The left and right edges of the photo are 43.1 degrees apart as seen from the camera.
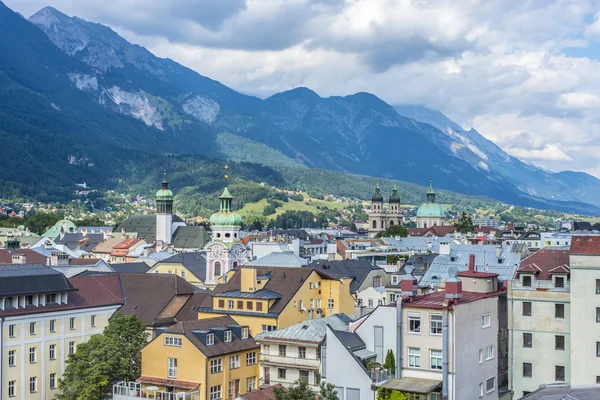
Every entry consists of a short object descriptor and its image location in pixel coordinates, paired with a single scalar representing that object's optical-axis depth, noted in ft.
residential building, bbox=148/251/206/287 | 424.05
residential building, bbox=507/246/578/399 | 182.91
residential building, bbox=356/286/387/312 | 293.84
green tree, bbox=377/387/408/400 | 158.40
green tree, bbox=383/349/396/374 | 169.68
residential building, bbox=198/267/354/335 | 233.14
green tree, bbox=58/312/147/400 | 211.20
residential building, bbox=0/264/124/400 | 220.23
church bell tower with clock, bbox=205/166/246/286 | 411.13
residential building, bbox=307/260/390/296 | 328.08
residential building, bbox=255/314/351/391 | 197.26
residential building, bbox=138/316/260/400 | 198.59
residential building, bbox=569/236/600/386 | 174.50
